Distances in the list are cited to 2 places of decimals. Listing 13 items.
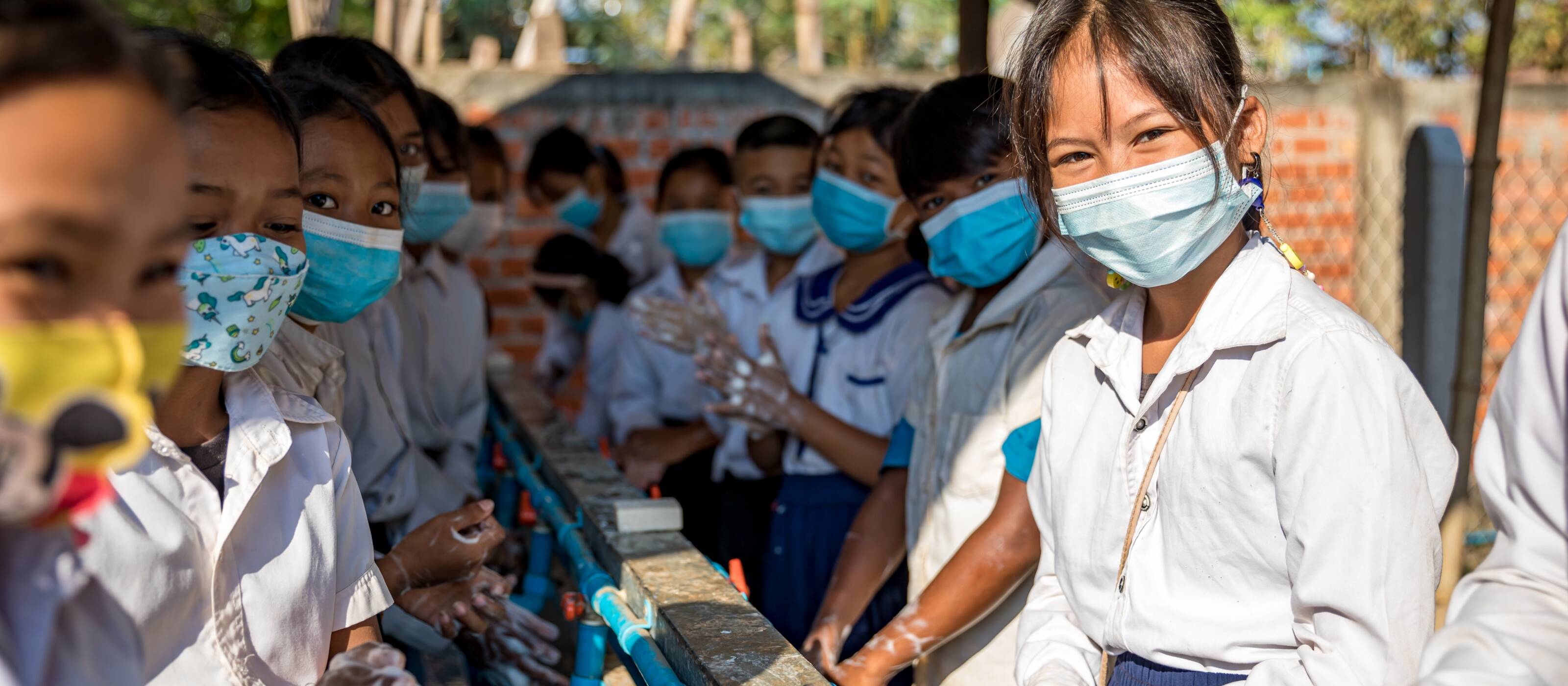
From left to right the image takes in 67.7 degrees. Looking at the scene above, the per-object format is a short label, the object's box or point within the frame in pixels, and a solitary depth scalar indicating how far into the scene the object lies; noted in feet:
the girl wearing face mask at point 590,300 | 16.34
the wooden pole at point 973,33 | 11.83
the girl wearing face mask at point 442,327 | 10.12
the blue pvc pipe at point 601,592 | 5.22
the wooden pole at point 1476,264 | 10.71
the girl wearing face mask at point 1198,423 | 4.04
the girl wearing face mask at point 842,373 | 8.97
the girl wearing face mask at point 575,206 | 18.72
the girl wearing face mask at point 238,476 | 3.86
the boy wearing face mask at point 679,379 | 12.38
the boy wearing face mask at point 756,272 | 10.84
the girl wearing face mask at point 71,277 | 2.28
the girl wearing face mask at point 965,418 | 6.54
